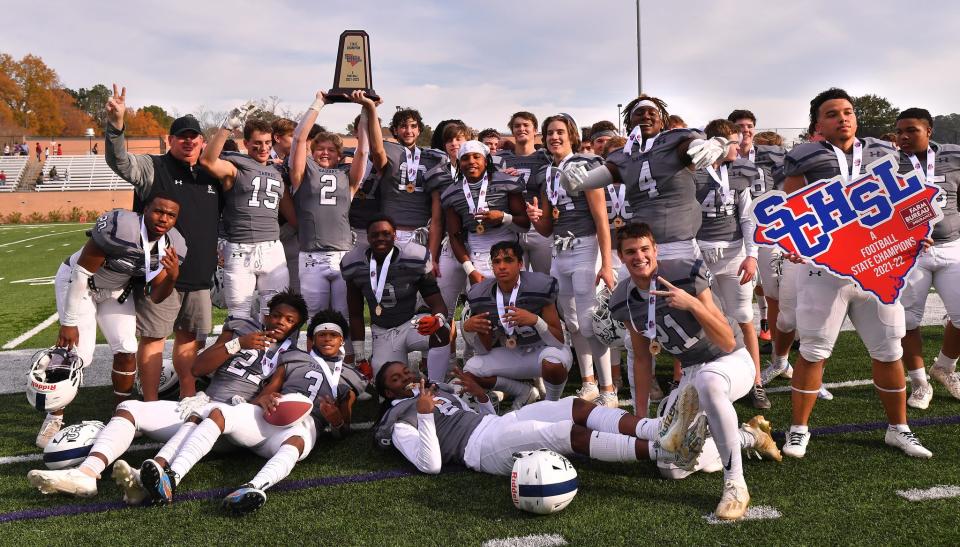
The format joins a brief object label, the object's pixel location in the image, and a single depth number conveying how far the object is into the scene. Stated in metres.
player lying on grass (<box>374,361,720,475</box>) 3.37
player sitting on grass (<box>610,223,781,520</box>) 3.20
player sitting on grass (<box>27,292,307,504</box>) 3.40
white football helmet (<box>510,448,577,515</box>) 3.12
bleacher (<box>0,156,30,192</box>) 39.41
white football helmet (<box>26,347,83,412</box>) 4.20
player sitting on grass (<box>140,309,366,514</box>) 3.33
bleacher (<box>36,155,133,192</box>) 39.09
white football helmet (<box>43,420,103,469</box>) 3.76
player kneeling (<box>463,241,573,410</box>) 4.73
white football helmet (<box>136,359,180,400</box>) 5.35
